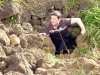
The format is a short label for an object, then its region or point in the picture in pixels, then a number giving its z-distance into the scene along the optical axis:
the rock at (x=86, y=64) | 2.63
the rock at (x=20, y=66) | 2.49
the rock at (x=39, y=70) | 2.65
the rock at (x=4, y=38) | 3.31
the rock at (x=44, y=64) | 2.78
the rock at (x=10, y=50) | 3.06
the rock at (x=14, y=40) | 3.55
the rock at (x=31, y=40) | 3.79
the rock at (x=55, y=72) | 2.55
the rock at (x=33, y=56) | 2.88
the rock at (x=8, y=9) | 4.20
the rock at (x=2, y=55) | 2.81
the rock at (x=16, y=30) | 3.86
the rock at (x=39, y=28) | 5.18
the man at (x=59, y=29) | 4.59
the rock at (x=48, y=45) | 4.44
